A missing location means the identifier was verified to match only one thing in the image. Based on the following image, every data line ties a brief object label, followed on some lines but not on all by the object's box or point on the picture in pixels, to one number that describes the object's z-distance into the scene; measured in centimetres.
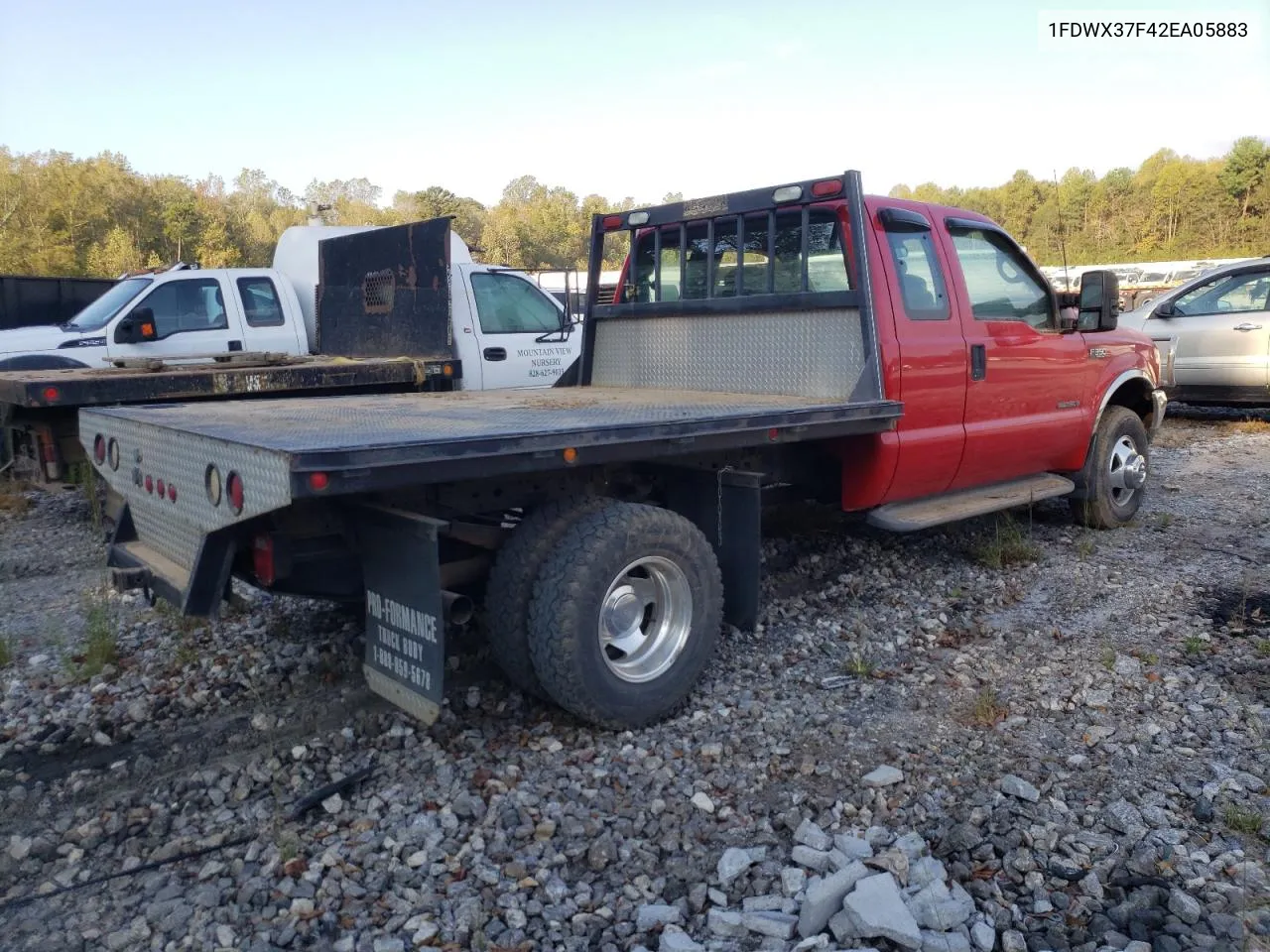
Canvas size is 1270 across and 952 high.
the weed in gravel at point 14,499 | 790
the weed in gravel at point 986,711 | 390
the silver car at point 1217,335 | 1085
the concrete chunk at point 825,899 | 266
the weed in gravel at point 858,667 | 441
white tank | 1000
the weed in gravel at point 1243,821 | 306
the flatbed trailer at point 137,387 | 624
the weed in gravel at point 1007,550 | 608
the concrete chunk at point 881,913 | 256
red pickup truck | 341
